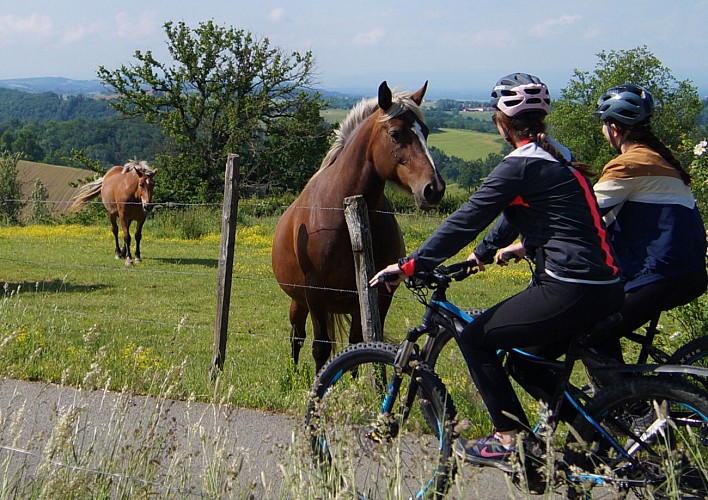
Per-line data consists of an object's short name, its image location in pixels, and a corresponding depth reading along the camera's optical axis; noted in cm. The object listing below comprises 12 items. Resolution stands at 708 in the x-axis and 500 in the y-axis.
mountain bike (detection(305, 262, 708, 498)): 336
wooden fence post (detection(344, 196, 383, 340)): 603
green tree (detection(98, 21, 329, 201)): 4181
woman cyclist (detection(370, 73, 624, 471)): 363
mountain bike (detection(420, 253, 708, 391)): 434
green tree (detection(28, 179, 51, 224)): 3070
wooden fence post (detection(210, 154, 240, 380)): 677
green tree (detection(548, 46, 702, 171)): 5769
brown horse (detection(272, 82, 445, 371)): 608
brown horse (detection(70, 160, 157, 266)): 1858
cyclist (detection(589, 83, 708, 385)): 418
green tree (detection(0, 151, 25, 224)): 3966
